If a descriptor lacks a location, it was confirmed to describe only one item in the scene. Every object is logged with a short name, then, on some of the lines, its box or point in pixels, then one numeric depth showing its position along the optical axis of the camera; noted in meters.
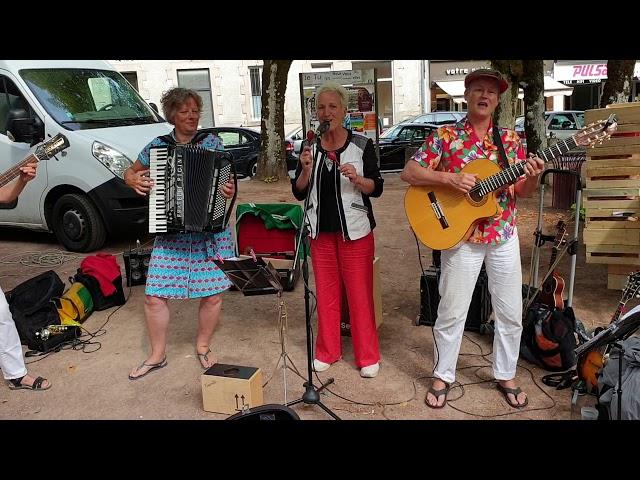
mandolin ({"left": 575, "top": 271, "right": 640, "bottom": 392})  3.20
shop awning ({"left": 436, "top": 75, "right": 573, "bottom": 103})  20.50
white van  6.72
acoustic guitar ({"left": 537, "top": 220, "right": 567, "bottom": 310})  3.94
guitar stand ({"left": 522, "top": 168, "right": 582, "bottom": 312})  3.71
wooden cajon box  3.28
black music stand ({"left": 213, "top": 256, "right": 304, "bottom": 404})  3.02
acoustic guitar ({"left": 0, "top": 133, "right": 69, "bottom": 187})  3.64
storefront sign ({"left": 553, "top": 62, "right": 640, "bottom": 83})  25.06
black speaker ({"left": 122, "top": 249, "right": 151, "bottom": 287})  5.62
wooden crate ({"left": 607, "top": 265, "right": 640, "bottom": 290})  4.88
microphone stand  3.27
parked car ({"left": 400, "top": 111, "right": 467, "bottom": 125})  17.34
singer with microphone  3.47
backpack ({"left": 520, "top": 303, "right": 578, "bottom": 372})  3.65
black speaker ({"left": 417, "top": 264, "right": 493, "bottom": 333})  4.35
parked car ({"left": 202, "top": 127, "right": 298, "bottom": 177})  14.02
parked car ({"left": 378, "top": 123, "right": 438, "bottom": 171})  14.02
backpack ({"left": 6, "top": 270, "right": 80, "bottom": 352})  4.37
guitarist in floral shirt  3.11
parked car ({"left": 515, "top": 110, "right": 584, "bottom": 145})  15.15
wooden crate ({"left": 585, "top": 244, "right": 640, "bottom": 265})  4.70
